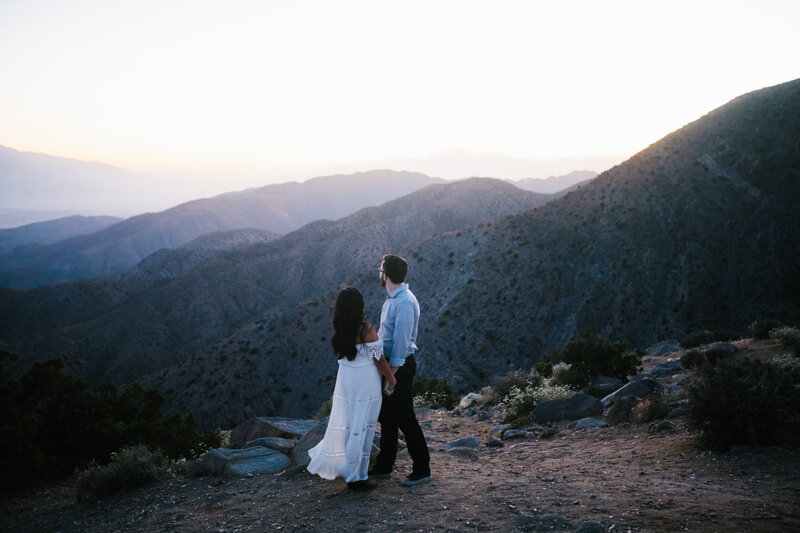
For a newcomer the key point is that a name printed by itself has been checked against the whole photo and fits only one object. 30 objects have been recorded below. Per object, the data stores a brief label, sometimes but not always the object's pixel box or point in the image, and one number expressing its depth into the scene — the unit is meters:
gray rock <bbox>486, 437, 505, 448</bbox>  8.55
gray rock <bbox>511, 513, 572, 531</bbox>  4.25
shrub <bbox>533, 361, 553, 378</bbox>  14.27
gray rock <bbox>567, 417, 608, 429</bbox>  8.59
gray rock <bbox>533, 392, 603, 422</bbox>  9.35
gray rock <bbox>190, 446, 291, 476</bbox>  7.09
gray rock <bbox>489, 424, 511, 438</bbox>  9.41
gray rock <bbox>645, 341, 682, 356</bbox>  16.23
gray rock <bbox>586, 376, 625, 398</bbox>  10.84
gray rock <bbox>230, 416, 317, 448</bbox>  8.89
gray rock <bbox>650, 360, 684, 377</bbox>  11.66
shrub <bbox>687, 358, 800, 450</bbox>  5.89
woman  5.11
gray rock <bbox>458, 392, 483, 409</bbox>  13.29
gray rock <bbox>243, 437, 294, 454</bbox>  7.85
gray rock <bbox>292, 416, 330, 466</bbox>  6.90
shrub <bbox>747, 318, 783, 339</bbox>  12.41
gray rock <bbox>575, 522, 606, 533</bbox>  4.02
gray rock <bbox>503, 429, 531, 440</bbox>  8.98
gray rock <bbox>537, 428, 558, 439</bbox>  8.69
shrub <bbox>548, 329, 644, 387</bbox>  12.02
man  5.20
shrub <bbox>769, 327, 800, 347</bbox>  10.26
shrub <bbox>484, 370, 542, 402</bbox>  12.28
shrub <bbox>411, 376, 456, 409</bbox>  14.22
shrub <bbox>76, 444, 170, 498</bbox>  7.13
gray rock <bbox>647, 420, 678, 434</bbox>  7.33
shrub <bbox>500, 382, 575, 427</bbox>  10.42
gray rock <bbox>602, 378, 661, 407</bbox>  9.21
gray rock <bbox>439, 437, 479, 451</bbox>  8.45
